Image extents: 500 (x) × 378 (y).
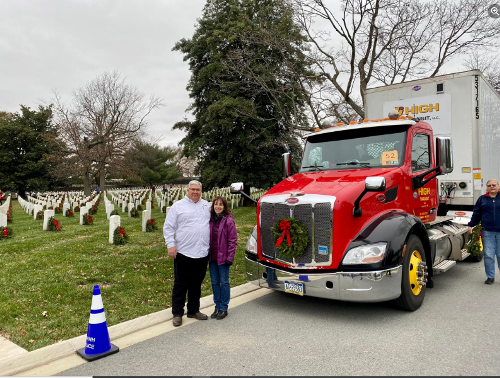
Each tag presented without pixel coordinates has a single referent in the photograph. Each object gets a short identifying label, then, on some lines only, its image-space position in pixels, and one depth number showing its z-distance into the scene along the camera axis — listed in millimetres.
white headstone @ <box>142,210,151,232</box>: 11266
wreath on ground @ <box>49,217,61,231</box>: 11953
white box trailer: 7242
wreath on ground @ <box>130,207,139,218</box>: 15877
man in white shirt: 4738
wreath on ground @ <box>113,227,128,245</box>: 9094
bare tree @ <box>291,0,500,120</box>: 16734
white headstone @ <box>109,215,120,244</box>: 9133
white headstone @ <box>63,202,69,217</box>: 16703
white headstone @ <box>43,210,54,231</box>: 12039
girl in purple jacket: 4879
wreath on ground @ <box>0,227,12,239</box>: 10359
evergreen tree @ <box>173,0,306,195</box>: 19422
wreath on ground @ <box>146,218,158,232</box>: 11281
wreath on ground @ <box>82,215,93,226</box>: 13320
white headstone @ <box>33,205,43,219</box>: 15403
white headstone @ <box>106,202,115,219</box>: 14797
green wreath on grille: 4750
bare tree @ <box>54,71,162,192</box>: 32406
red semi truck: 4555
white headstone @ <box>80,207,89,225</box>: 13367
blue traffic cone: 3822
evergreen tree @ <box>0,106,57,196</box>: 43094
